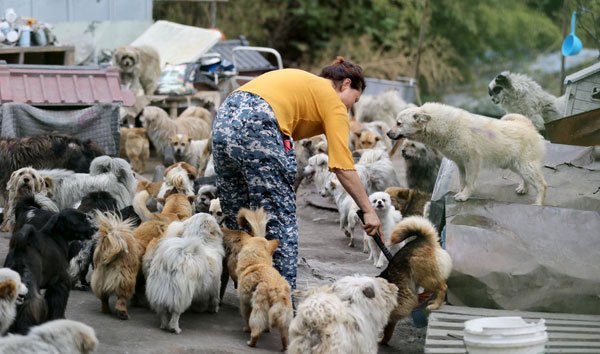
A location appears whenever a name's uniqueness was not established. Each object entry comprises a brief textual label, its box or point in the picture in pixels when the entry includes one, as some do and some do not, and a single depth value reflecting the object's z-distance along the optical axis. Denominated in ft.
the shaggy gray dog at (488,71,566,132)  27.20
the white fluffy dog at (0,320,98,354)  11.57
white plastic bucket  10.98
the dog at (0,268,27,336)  12.38
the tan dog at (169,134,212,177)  33.09
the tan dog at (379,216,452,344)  15.49
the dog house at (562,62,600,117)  25.64
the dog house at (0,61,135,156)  27.86
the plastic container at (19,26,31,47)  35.73
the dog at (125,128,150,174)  34.68
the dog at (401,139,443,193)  27.17
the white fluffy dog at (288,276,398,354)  12.85
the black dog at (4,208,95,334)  13.76
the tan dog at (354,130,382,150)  33.94
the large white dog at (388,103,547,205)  19.10
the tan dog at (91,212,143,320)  16.33
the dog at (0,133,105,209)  24.45
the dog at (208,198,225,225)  20.55
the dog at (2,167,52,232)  21.80
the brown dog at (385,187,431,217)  25.04
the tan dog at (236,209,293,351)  15.01
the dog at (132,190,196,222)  19.29
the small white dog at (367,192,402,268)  23.41
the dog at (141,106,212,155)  36.29
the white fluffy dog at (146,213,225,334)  15.85
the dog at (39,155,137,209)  22.66
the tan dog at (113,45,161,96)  40.04
